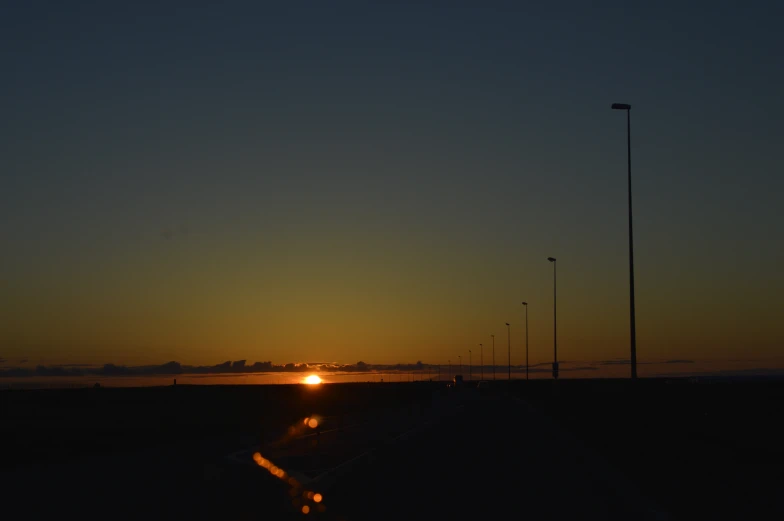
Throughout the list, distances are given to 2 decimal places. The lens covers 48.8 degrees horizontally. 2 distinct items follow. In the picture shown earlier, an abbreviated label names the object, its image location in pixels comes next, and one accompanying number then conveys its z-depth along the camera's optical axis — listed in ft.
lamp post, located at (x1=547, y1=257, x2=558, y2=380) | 287.69
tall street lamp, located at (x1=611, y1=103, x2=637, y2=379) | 136.56
